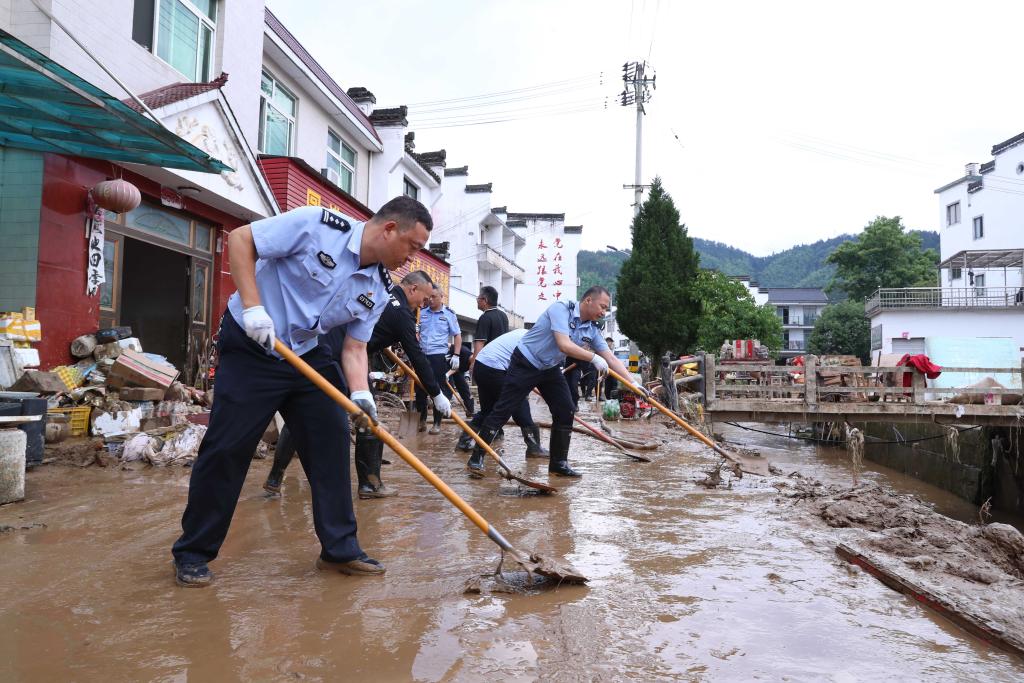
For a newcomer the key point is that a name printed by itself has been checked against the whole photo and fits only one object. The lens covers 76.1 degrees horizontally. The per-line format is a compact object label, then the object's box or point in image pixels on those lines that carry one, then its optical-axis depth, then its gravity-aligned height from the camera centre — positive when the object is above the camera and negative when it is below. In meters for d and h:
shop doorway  9.87 +1.07
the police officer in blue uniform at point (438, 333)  7.46 +0.43
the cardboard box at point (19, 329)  6.29 +0.34
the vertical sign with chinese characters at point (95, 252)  7.14 +1.25
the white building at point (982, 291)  28.12 +3.93
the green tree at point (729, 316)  23.75 +2.16
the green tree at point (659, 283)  25.14 +3.51
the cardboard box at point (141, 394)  6.67 -0.29
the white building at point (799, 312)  61.53 +6.09
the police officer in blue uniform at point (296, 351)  2.59 +0.07
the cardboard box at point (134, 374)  6.76 -0.09
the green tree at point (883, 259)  40.84 +7.63
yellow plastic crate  6.18 -0.52
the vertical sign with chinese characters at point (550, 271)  39.25 +6.16
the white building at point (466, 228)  30.80 +6.77
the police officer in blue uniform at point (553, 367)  5.25 +0.05
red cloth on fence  8.80 +0.16
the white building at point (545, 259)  39.59 +7.08
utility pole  24.75 +10.98
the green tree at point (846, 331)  40.38 +2.86
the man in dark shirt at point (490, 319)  7.92 +0.65
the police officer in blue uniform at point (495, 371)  6.40 +0.00
